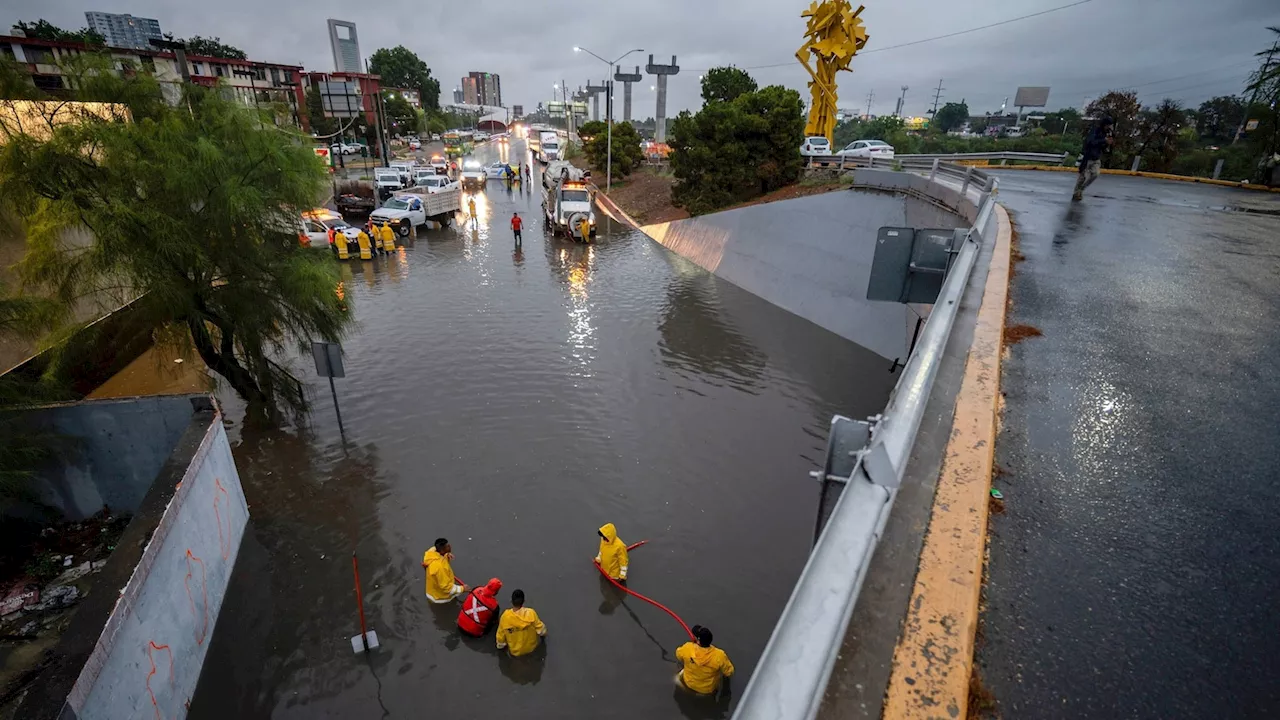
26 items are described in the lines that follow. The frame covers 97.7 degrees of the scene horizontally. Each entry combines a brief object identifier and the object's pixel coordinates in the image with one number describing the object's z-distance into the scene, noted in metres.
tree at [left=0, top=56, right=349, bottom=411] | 7.66
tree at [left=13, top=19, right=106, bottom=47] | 52.60
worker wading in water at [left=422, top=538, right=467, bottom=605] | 7.01
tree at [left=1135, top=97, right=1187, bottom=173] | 26.09
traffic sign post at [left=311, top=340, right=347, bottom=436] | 10.23
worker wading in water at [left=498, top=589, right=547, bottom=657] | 6.35
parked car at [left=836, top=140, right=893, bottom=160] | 29.36
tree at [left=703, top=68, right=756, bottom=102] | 39.88
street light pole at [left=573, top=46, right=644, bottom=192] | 33.07
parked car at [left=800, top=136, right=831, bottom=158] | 28.26
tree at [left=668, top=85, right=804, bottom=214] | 25.11
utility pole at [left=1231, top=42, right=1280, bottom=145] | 21.22
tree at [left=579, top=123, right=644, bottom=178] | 46.16
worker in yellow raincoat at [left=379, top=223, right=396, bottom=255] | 23.05
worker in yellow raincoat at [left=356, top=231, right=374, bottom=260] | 21.82
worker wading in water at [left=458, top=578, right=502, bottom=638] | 6.68
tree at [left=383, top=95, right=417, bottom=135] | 78.31
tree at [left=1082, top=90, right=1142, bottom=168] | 27.73
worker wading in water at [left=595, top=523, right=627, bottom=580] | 7.35
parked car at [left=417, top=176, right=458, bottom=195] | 31.60
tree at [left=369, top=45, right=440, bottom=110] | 106.56
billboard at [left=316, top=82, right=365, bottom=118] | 46.03
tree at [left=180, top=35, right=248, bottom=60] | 78.12
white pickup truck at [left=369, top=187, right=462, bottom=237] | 26.19
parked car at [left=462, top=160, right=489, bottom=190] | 48.44
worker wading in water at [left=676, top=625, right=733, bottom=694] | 5.83
